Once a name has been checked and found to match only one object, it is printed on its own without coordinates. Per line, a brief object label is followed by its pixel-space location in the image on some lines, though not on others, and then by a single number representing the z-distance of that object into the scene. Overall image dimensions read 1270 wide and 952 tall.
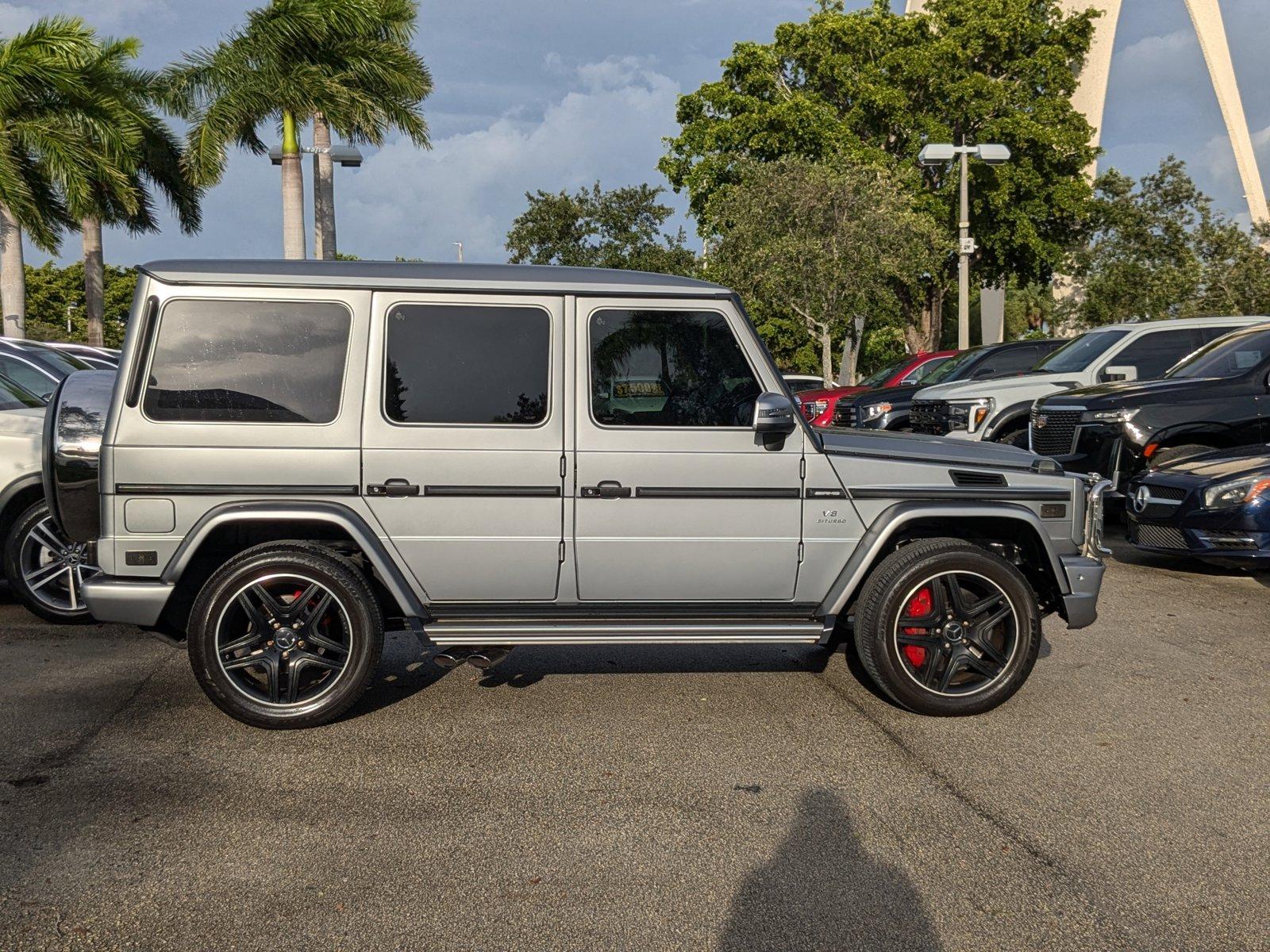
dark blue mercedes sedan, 8.44
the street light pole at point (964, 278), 24.61
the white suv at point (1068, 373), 12.95
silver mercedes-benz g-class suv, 5.00
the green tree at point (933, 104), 35.41
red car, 17.62
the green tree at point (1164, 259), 31.42
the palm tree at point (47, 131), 26.20
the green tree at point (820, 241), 27.50
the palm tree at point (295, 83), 24.45
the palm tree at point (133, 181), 27.91
